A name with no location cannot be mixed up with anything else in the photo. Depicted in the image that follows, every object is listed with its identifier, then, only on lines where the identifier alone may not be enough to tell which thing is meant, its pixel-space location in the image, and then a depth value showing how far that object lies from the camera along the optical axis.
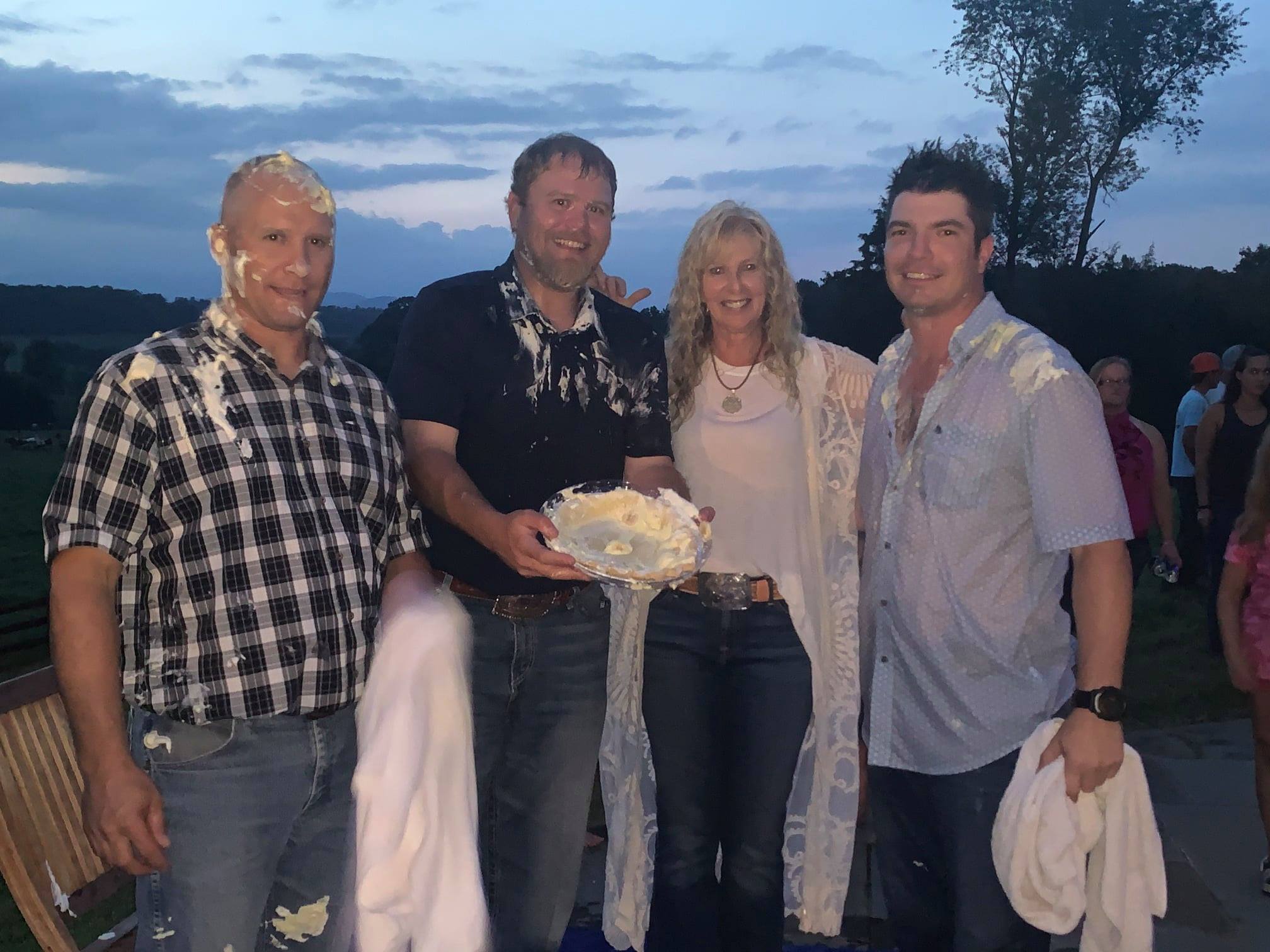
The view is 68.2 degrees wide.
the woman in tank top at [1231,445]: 6.23
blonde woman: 2.71
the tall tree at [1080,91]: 17.95
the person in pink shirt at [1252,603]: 3.40
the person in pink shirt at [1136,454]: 5.91
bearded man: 2.41
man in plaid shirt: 1.70
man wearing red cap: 8.09
